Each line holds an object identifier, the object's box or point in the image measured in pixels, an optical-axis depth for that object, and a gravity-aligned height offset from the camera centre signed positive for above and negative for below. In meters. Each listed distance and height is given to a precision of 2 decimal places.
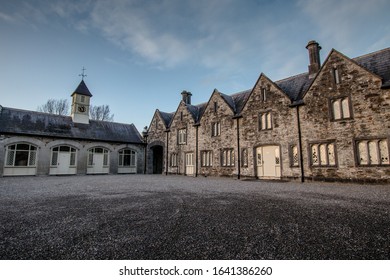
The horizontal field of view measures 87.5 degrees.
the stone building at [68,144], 19.36 +2.03
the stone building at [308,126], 11.87 +2.66
